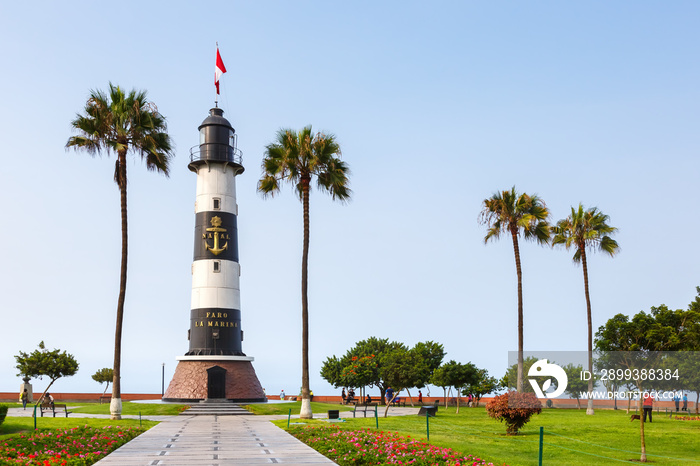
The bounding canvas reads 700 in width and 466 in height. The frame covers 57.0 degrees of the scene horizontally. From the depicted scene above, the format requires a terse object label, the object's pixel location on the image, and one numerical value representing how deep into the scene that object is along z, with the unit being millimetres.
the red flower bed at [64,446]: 16141
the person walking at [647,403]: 32906
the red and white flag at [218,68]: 47619
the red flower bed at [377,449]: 16062
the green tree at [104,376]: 67750
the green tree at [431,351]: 67062
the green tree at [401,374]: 42281
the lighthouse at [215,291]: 43062
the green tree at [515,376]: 63006
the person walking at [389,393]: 48662
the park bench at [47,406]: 40075
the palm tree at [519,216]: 43250
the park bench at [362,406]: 43875
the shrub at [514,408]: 25375
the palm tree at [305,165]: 34969
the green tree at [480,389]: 54759
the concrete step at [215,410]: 38094
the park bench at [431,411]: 36062
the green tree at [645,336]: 48812
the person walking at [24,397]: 46431
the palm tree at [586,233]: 47031
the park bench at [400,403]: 57784
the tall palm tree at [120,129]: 32684
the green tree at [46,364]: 50541
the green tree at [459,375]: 45375
